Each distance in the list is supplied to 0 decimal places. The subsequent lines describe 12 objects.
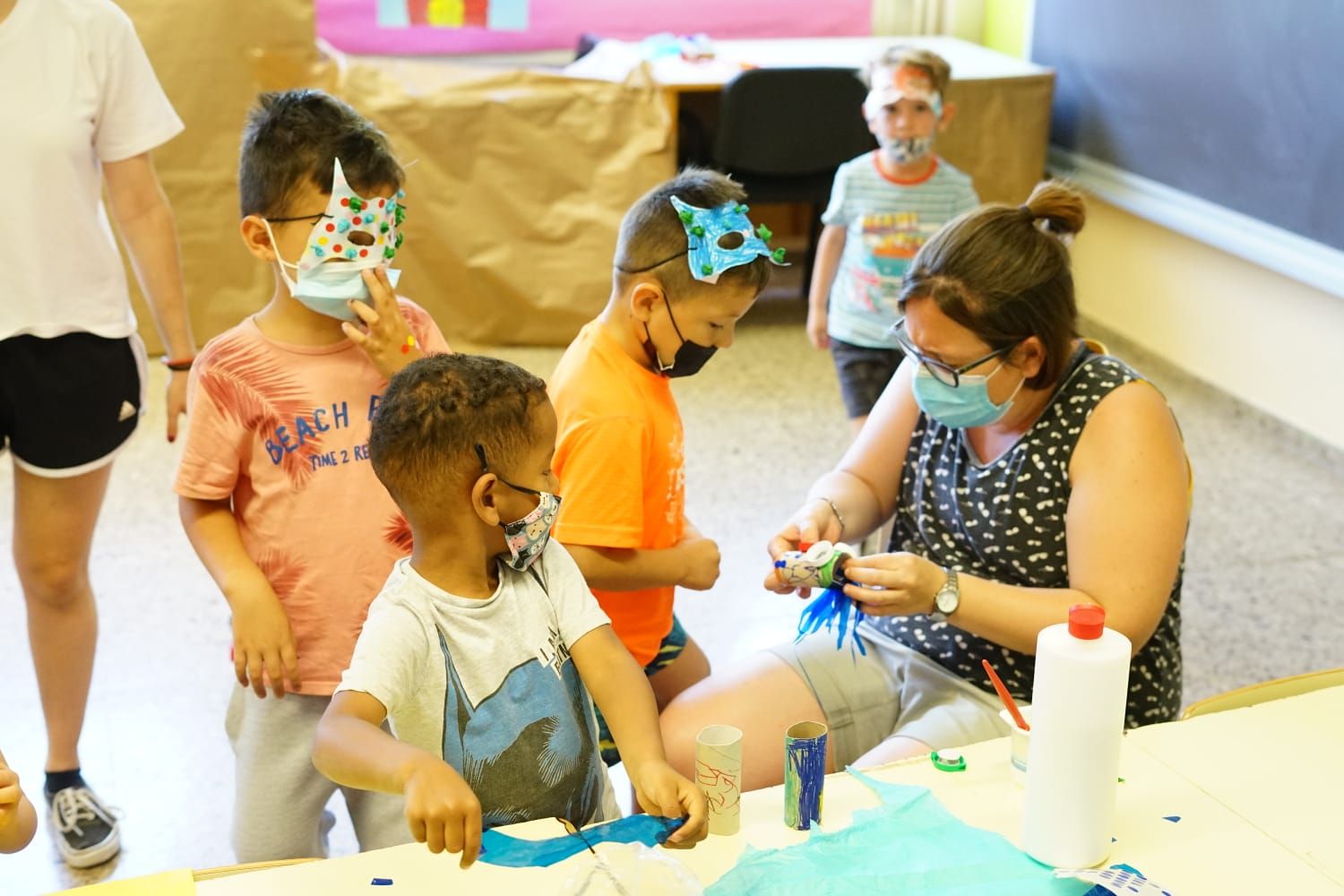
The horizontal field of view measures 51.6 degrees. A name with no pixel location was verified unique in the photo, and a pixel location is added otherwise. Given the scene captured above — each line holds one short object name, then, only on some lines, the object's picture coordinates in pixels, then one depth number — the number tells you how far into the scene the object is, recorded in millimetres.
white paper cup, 1452
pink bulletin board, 4812
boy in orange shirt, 1746
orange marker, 1430
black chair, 4277
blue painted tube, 1359
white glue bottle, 1244
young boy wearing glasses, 1701
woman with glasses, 1731
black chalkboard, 3584
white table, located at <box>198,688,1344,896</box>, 1293
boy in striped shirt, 3107
